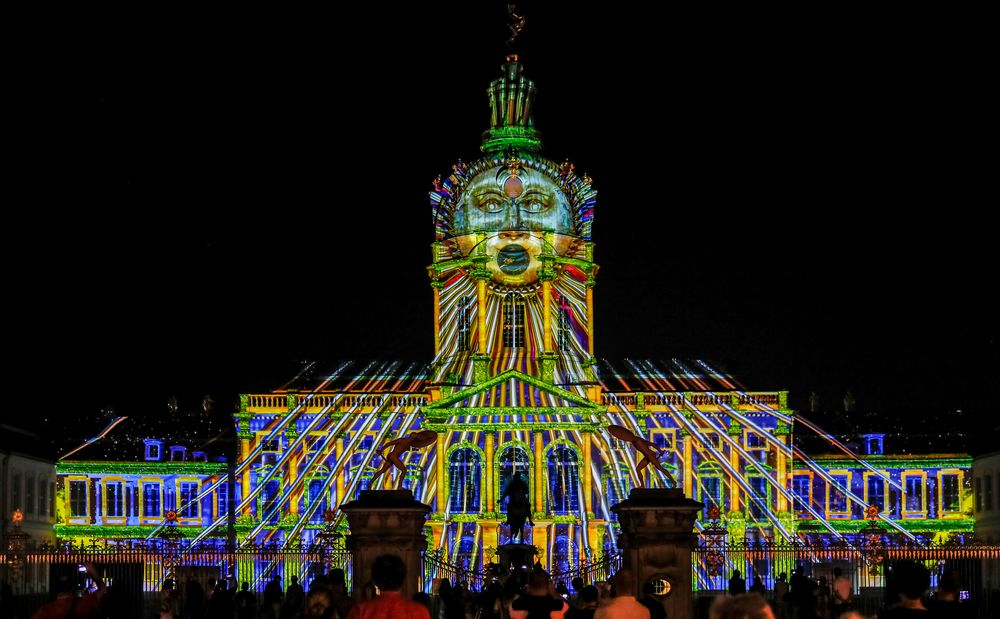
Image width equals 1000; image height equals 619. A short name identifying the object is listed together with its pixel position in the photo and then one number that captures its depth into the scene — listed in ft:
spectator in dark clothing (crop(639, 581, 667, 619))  82.69
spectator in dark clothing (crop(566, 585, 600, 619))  80.67
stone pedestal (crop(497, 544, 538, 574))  181.51
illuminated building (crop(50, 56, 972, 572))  289.12
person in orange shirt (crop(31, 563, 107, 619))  77.97
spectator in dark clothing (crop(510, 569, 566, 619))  75.82
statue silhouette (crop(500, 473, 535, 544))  184.14
